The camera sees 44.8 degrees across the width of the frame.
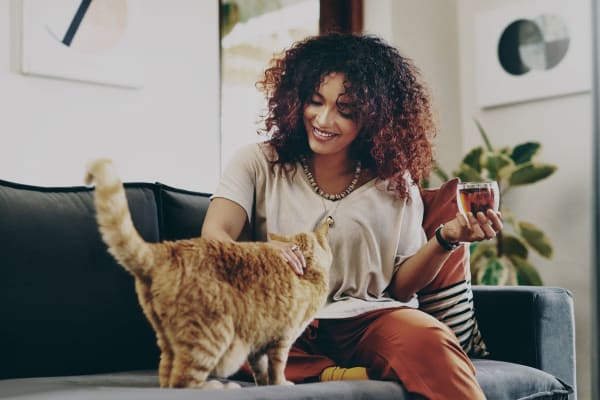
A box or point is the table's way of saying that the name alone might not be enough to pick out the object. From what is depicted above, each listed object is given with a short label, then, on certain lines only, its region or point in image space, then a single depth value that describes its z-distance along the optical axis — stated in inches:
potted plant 128.0
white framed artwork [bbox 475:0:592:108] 133.2
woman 63.6
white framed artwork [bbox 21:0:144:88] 91.1
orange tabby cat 45.8
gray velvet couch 64.7
